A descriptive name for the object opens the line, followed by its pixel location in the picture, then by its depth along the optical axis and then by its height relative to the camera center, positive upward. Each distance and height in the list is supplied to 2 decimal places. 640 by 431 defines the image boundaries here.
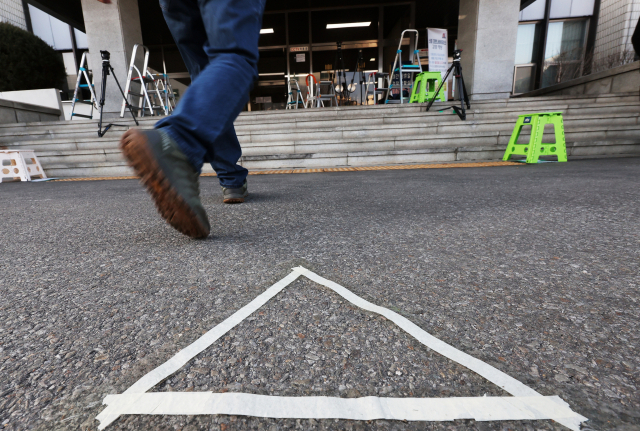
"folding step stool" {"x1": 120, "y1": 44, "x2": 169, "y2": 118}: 6.84 +1.03
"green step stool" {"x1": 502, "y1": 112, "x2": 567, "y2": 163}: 4.04 -0.20
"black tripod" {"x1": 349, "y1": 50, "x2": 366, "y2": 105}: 11.01 +1.69
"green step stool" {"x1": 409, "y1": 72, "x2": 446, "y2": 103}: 7.47 +0.86
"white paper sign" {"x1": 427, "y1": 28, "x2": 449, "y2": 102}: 8.43 +1.90
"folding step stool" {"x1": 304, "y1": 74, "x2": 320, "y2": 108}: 9.66 +1.11
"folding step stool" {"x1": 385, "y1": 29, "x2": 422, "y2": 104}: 7.65 +1.32
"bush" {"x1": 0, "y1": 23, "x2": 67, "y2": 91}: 8.09 +1.82
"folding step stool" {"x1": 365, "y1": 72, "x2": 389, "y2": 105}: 8.15 +1.27
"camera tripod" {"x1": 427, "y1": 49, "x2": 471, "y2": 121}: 5.46 +0.72
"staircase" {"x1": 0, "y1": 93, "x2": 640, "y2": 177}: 4.58 -0.13
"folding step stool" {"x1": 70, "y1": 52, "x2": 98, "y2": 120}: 6.71 +0.90
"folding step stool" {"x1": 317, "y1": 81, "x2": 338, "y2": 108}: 9.18 +1.20
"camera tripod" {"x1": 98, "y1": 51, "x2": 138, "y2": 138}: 5.23 +1.02
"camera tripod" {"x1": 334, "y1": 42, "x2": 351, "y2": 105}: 10.96 +1.19
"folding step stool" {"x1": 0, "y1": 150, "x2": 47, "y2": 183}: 3.94 -0.37
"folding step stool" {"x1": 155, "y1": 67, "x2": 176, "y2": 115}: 8.36 +1.15
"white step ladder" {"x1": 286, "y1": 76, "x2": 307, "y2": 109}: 10.68 +0.96
